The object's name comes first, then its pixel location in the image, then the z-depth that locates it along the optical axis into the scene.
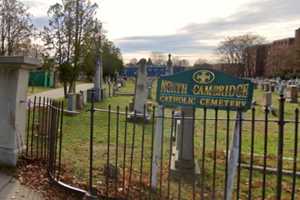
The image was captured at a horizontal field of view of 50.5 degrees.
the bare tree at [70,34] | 21.14
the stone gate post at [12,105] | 5.20
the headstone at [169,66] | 12.89
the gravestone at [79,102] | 14.84
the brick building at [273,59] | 54.19
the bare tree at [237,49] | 78.06
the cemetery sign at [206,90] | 3.71
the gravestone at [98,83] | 19.75
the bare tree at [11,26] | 21.97
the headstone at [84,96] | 16.34
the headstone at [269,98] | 16.23
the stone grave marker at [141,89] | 12.36
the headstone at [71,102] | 13.52
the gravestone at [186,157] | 5.46
